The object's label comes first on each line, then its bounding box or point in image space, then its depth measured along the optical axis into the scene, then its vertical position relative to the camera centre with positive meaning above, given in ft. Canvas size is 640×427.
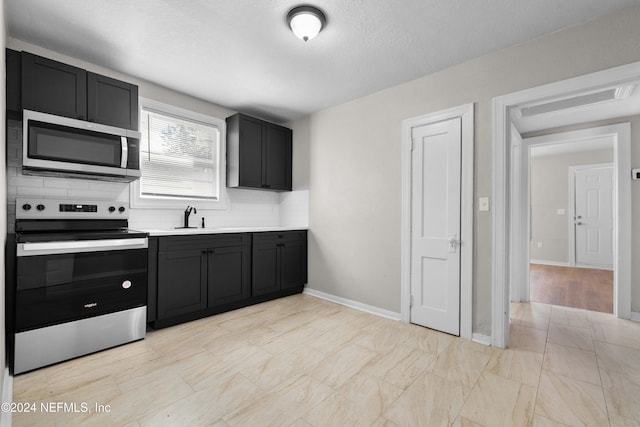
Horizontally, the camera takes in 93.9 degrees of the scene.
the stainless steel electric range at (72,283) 6.71 -1.76
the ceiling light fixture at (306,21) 6.65 +4.40
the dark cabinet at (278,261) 11.73 -2.01
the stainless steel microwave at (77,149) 7.35 +1.69
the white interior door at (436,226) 9.04 -0.35
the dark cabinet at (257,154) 12.27 +2.57
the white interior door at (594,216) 19.66 -0.01
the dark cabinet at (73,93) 7.37 +3.21
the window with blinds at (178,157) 10.75 +2.15
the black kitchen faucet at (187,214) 11.31 -0.05
